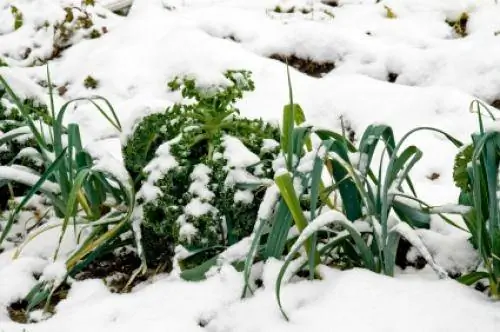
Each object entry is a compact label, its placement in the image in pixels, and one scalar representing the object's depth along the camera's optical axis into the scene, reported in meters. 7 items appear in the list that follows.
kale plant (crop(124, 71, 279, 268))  2.83
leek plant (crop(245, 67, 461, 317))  2.66
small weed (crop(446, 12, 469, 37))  4.10
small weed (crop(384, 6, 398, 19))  4.40
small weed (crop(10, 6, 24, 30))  4.94
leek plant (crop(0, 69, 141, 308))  2.88
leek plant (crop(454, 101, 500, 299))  2.56
